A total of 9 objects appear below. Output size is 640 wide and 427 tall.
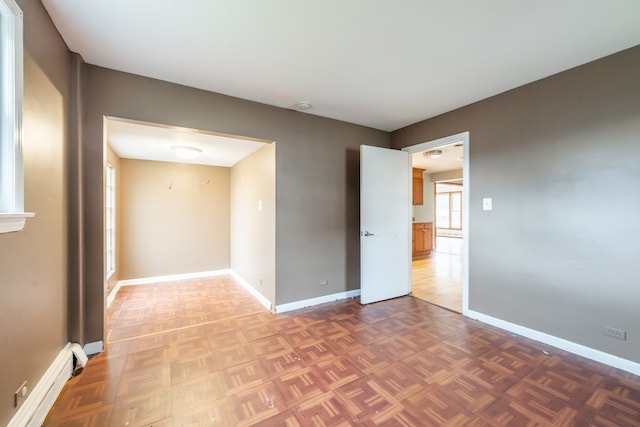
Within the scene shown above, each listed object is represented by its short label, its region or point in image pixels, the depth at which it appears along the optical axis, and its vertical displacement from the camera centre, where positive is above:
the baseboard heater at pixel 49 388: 1.33 -1.07
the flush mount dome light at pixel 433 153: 4.68 +1.08
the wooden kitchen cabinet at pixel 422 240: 6.64 -0.74
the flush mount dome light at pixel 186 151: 3.59 +0.87
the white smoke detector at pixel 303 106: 2.91 +1.23
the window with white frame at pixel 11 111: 1.21 +0.48
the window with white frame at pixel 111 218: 3.97 -0.11
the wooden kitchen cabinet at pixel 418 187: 6.87 +0.68
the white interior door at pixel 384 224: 3.36 -0.17
